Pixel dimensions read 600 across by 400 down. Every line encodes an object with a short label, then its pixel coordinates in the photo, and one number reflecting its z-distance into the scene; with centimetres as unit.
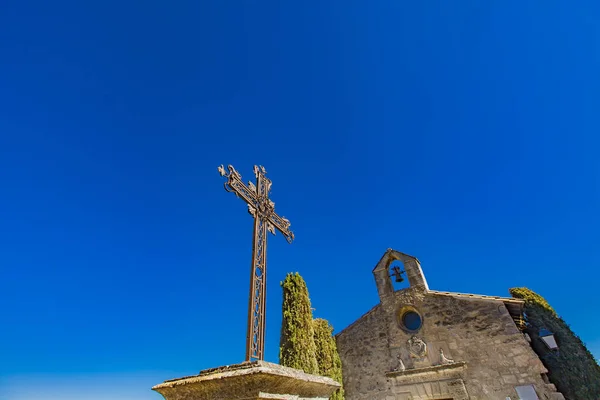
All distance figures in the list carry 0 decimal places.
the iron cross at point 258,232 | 317
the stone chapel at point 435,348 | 878
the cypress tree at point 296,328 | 746
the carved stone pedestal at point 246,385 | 198
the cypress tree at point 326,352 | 1044
